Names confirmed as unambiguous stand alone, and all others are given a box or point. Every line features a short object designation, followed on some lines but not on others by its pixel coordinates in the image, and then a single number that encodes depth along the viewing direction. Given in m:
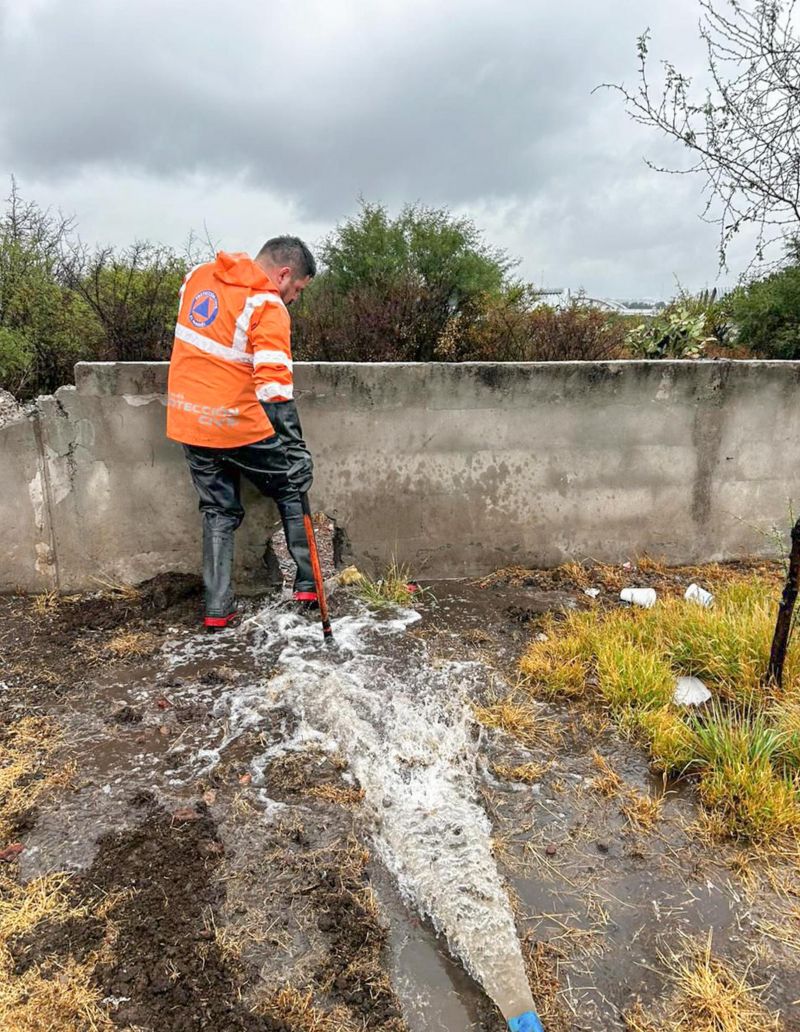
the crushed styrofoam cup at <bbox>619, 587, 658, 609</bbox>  4.30
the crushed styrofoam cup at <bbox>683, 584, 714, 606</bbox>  4.20
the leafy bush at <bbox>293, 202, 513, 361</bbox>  7.30
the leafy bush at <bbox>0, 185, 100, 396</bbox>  7.31
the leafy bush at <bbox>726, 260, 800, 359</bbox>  12.55
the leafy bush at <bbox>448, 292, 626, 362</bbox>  7.29
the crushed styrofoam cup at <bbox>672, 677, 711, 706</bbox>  3.26
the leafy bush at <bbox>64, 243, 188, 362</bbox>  6.91
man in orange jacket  3.57
